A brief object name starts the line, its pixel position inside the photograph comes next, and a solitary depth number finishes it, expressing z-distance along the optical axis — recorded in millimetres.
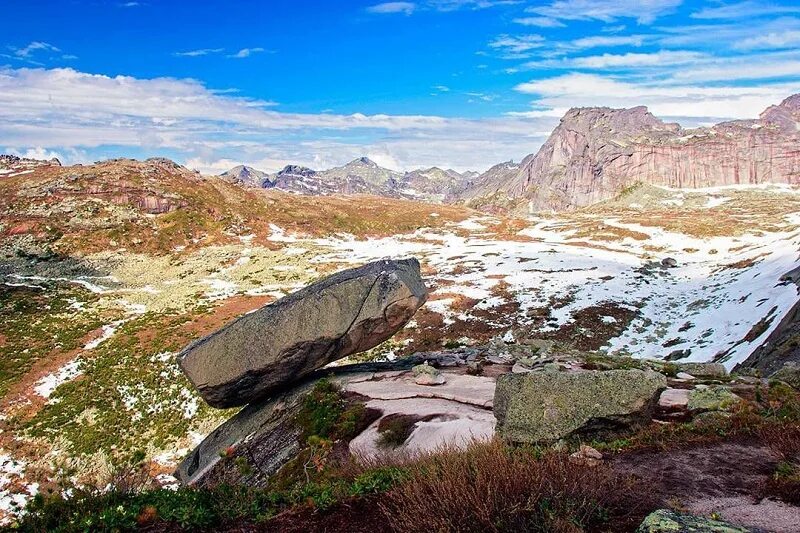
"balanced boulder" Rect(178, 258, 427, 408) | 18031
